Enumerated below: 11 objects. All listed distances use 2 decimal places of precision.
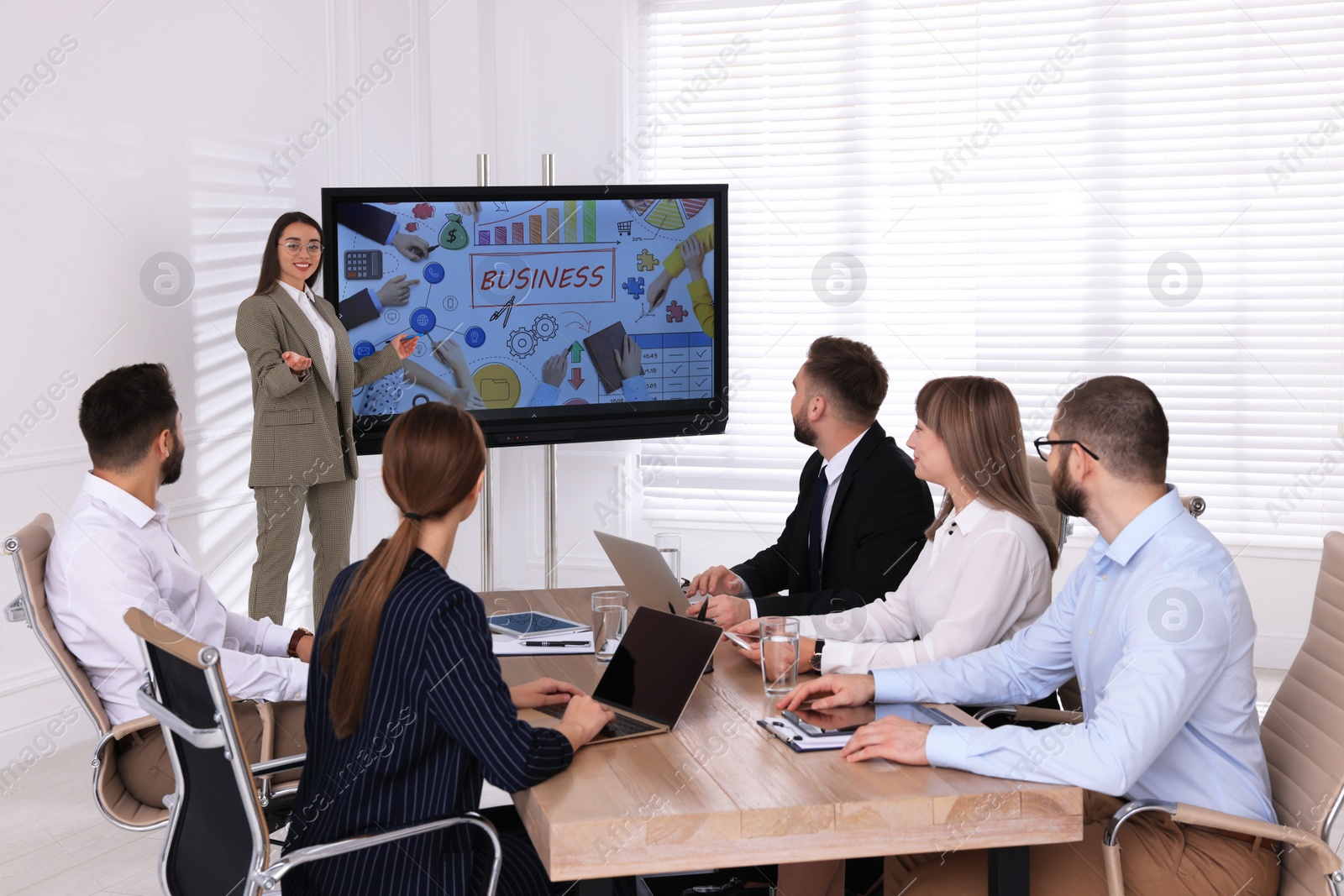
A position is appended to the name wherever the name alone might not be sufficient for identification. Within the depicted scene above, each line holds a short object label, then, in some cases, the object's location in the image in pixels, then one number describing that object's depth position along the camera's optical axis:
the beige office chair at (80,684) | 2.16
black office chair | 1.65
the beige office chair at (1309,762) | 1.68
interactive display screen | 4.38
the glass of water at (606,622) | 2.28
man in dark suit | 2.89
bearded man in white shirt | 2.24
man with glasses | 1.66
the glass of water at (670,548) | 2.57
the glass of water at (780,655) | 1.98
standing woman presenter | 4.14
